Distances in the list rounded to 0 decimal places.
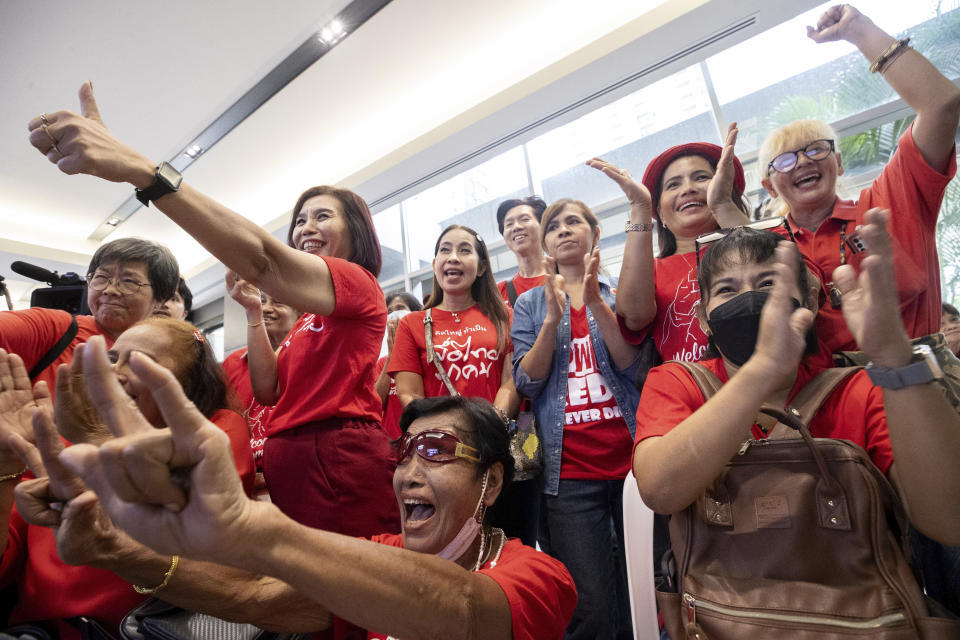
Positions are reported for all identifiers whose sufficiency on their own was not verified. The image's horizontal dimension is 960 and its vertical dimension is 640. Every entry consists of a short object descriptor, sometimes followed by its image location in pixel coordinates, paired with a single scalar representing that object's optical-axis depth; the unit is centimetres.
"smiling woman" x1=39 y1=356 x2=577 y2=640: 58
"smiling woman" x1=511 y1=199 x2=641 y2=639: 157
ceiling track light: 353
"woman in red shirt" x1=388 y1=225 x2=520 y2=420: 211
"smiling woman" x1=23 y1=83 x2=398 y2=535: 110
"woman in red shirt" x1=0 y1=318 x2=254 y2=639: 102
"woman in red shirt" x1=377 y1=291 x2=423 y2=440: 241
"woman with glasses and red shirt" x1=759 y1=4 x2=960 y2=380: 128
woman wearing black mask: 81
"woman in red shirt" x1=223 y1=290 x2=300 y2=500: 193
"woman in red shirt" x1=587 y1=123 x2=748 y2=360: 158
